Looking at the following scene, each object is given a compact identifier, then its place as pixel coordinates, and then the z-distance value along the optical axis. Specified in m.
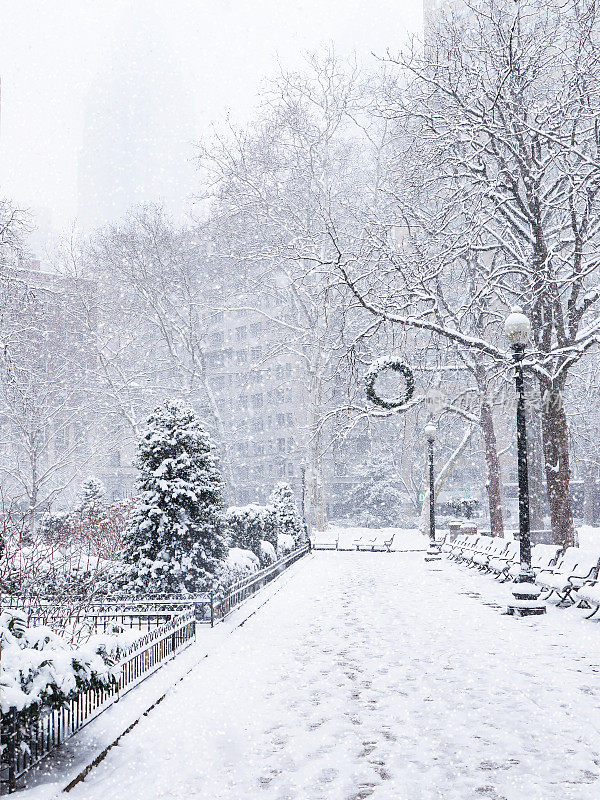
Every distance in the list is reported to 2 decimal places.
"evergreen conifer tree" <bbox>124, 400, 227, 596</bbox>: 15.15
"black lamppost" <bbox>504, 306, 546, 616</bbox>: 14.58
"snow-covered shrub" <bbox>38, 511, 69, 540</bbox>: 29.53
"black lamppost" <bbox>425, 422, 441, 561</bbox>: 27.97
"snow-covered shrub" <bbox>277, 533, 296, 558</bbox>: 27.43
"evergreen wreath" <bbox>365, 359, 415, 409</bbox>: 23.73
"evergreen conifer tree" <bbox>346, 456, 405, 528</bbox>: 52.38
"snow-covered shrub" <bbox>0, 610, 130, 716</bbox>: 5.79
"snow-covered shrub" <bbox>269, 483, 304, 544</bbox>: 32.09
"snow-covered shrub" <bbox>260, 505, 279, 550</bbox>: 25.60
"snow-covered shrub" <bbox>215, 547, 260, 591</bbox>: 16.35
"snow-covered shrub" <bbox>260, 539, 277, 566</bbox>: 24.05
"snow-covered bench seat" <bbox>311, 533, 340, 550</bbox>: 37.49
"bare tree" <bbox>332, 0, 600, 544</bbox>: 19.55
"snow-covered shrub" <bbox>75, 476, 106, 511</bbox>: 33.96
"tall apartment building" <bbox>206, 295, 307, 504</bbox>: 66.25
